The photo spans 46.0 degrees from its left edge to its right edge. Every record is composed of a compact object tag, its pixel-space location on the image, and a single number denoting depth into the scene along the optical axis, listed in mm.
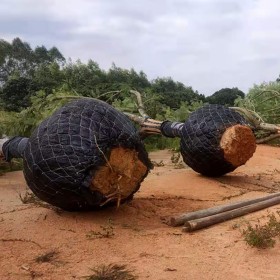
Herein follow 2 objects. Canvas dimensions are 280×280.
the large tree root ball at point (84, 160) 2528
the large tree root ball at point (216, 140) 4003
